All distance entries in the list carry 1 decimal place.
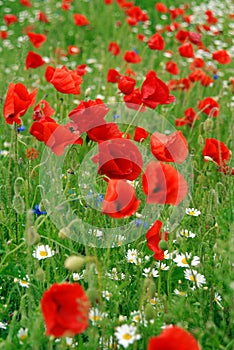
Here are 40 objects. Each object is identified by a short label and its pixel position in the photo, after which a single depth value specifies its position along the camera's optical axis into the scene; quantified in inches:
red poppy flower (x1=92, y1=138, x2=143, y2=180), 68.3
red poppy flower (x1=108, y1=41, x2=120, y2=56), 159.0
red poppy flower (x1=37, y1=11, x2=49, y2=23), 182.4
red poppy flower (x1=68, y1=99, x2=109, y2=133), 73.2
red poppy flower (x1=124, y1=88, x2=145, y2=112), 87.0
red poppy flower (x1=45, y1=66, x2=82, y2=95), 87.0
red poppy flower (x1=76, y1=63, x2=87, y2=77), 122.0
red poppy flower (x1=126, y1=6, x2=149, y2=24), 181.3
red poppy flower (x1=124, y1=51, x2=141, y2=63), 143.6
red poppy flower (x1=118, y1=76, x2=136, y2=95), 88.3
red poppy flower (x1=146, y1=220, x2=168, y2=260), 67.5
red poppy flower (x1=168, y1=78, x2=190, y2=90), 140.2
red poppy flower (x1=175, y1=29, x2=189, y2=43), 156.1
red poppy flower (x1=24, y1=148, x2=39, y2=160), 95.0
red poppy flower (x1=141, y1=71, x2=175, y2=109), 81.0
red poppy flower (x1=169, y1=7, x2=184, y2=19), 187.8
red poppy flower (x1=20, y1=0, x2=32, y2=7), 199.9
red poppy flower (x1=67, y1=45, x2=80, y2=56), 153.6
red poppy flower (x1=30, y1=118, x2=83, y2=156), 71.4
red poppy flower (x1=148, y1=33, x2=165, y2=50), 133.0
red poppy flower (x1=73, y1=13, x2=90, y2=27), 179.3
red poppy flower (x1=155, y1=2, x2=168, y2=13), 193.6
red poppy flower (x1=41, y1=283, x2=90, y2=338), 50.2
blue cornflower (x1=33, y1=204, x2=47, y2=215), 89.4
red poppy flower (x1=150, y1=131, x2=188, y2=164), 69.5
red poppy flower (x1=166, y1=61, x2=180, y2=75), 148.2
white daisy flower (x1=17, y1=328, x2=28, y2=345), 64.0
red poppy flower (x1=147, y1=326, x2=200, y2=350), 47.6
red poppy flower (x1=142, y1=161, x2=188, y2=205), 59.3
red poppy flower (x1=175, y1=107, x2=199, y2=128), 130.4
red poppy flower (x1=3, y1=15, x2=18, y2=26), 188.9
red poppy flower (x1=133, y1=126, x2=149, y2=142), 88.0
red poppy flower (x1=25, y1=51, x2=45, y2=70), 118.3
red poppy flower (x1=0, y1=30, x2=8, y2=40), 177.9
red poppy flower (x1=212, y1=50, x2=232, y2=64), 149.9
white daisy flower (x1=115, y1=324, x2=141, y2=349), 59.7
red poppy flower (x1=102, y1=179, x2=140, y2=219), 59.5
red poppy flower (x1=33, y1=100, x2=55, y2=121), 85.7
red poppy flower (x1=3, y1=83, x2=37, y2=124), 78.0
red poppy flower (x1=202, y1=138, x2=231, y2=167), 85.3
